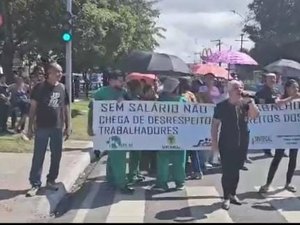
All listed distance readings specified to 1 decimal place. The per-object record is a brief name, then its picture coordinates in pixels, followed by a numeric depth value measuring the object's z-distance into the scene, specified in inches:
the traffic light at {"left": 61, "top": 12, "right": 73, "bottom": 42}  431.3
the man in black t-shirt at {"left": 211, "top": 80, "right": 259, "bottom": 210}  229.3
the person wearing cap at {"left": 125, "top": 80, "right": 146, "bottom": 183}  275.8
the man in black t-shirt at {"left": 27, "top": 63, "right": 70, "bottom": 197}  243.8
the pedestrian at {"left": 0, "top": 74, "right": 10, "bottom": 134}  434.7
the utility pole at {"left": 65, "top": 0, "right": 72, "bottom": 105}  456.6
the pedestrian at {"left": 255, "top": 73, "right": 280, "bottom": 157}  329.3
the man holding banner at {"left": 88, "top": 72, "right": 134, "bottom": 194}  260.9
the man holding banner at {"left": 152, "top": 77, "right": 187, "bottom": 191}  264.8
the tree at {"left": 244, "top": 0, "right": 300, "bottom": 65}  1652.4
